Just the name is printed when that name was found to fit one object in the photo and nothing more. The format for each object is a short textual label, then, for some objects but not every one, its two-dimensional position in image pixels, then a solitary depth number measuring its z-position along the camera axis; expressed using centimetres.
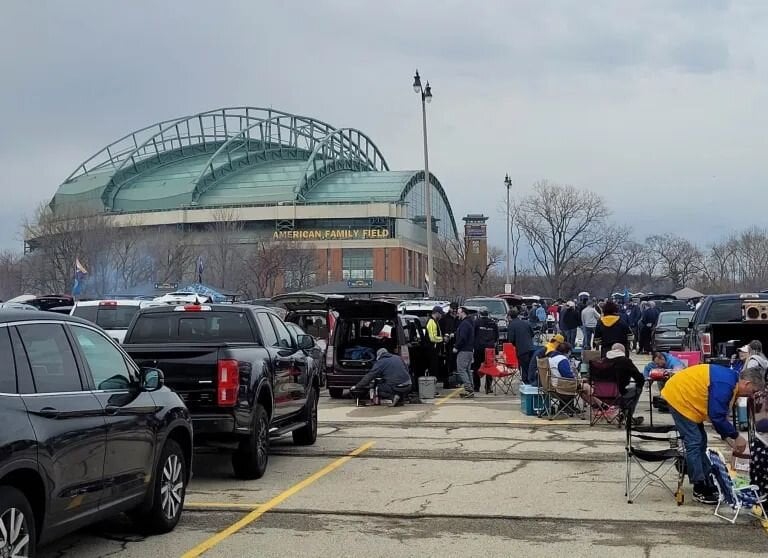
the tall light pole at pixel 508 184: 5997
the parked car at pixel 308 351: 1213
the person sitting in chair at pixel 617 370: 1350
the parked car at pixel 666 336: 2500
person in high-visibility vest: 1980
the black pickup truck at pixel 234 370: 915
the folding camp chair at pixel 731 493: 761
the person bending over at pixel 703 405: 786
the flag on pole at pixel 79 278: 4125
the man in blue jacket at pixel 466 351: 1873
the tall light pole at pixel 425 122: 3538
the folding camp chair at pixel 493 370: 1903
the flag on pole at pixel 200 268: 5196
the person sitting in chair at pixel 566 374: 1395
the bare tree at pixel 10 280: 5178
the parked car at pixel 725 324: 1337
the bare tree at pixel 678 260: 9231
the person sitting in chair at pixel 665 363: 1495
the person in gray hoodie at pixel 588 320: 2702
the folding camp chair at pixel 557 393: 1440
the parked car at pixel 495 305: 3484
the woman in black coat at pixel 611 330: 1708
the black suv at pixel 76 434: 522
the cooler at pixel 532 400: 1511
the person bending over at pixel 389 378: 1694
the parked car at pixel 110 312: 1886
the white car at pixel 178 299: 2290
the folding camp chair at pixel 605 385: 1357
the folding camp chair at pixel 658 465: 830
